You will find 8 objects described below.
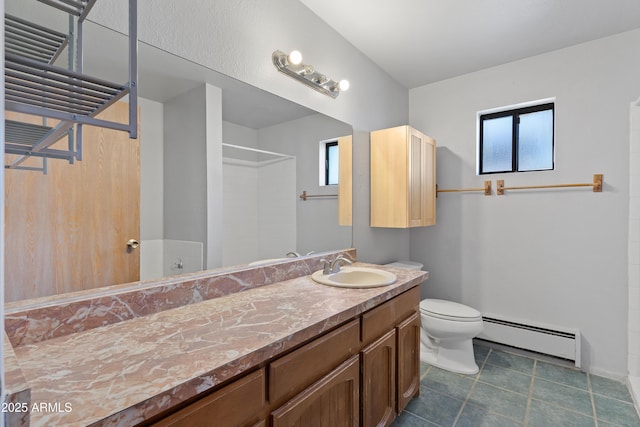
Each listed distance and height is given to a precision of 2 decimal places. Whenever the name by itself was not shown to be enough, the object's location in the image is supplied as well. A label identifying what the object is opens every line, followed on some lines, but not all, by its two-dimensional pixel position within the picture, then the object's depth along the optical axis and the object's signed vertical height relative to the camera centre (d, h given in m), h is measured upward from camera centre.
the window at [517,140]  2.54 +0.61
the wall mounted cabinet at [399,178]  2.38 +0.25
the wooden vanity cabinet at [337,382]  0.82 -0.61
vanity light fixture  1.72 +0.83
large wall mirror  0.95 +0.08
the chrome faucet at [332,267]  1.80 -0.34
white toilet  2.22 -0.93
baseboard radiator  2.29 -1.02
